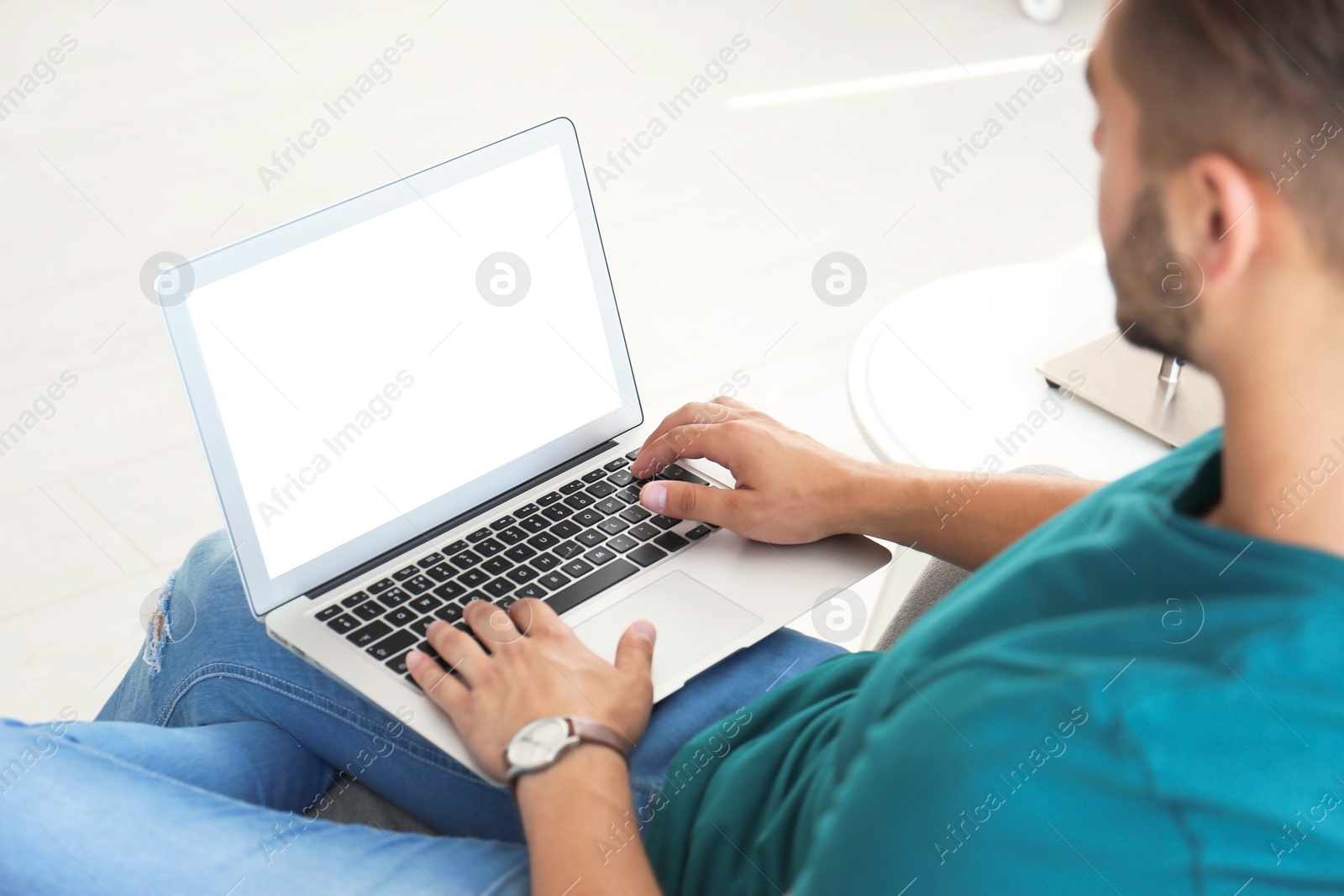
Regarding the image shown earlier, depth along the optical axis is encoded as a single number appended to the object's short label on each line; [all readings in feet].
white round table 4.35
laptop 3.15
